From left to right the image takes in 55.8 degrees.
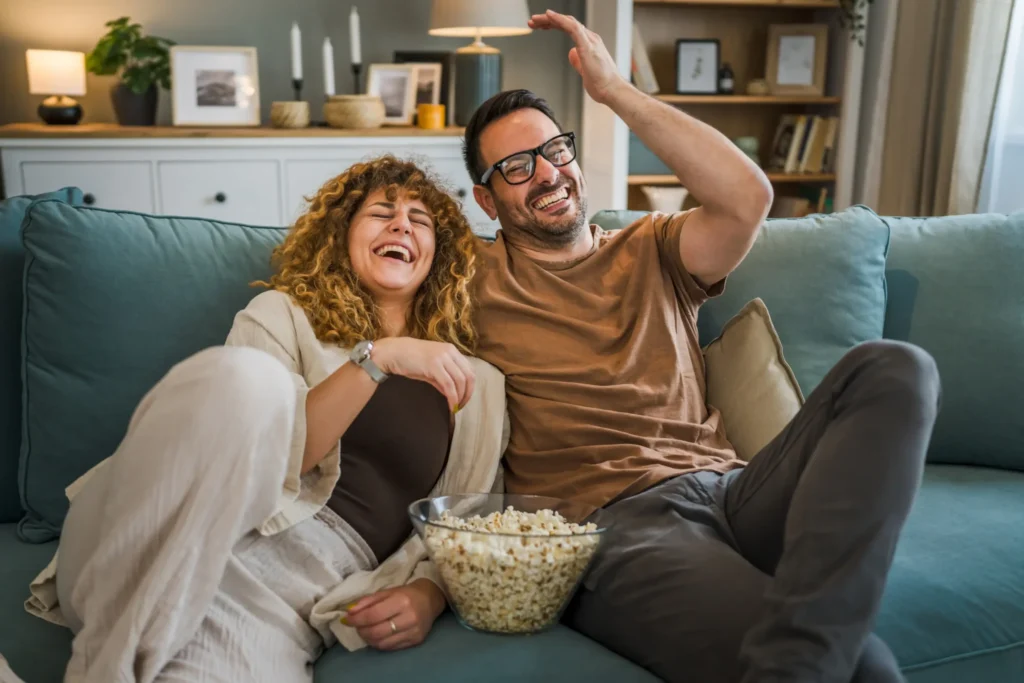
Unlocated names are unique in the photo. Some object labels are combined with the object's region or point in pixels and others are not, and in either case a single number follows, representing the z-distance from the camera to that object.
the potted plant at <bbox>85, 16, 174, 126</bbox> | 3.76
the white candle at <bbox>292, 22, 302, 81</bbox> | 3.78
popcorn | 1.24
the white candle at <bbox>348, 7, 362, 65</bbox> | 3.81
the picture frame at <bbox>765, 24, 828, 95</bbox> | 4.21
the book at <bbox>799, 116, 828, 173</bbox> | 4.17
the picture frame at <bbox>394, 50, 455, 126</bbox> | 4.19
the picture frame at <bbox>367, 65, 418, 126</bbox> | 4.06
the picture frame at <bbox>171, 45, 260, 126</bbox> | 3.79
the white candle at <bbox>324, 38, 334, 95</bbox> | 3.79
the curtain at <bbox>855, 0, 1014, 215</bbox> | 3.20
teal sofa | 1.34
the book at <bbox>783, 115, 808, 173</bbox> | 4.22
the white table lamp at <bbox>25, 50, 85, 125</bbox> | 3.71
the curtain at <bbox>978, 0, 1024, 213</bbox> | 3.23
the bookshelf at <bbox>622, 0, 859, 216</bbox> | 4.16
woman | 1.09
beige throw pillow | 1.66
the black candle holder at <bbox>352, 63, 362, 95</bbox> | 3.92
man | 1.09
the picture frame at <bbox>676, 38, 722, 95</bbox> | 4.21
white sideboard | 3.53
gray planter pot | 3.79
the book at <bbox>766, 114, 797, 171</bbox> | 4.34
